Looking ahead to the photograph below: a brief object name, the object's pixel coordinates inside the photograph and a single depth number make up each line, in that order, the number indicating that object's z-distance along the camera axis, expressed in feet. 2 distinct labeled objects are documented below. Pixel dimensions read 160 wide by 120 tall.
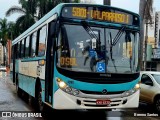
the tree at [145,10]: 67.41
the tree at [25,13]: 143.63
